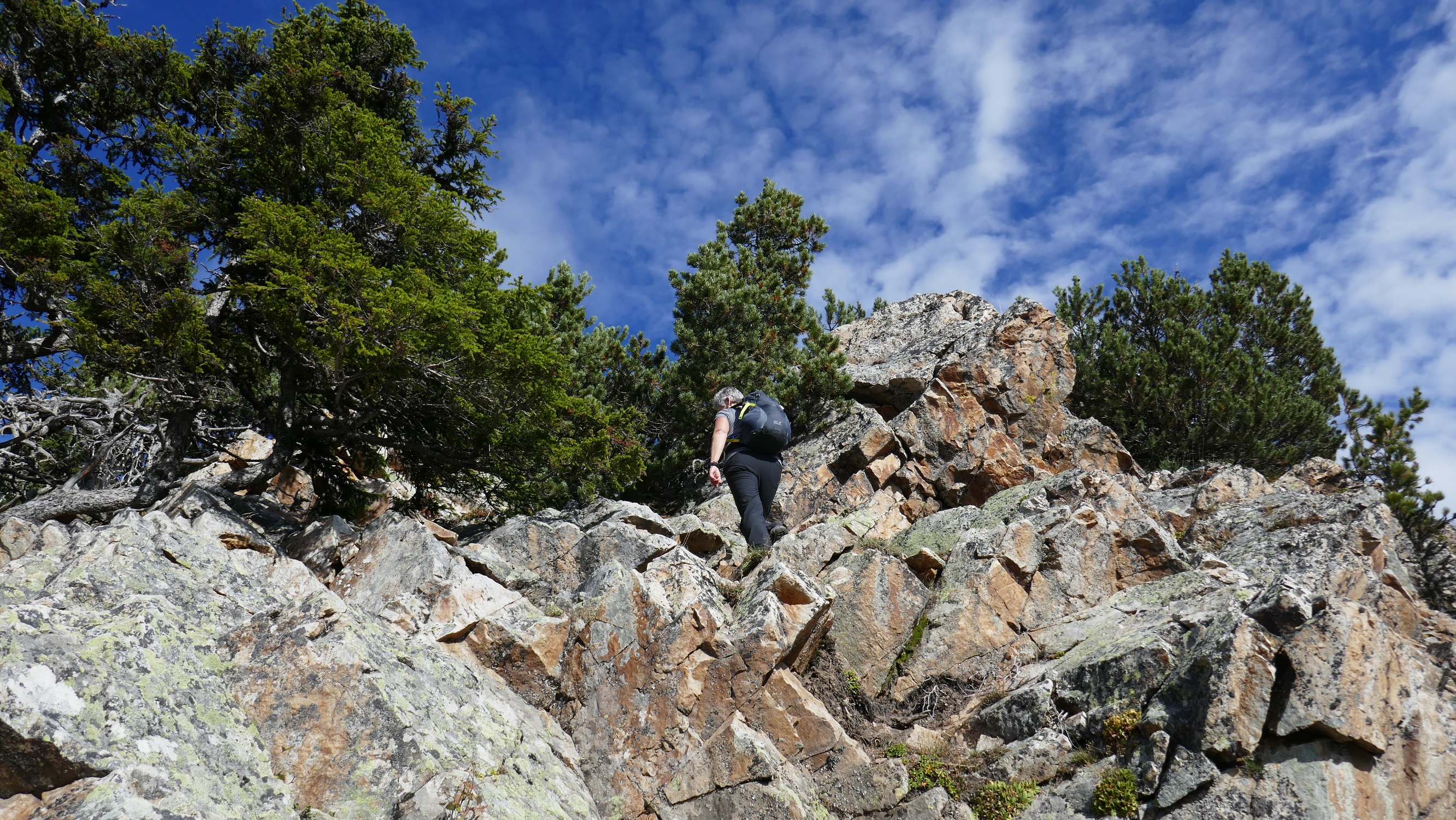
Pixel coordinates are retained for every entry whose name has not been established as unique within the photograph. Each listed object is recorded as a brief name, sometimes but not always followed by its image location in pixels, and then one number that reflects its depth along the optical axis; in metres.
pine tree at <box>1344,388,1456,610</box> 14.46
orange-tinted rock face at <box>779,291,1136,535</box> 15.59
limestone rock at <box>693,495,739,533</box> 13.68
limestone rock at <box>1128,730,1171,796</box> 6.31
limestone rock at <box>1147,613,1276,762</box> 6.21
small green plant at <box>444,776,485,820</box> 5.36
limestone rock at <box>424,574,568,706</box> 7.67
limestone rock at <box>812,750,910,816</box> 6.90
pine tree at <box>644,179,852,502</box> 15.99
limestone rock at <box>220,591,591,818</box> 5.54
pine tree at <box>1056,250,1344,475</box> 18.98
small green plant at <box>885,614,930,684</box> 8.61
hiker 11.55
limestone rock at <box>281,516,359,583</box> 9.41
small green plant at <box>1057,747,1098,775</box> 6.75
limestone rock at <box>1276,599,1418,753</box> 6.02
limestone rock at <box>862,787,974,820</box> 6.68
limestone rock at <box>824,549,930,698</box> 8.70
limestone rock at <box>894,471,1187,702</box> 8.75
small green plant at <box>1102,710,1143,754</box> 6.76
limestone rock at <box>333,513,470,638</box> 8.00
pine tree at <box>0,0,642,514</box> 9.88
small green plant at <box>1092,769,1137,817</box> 6.25
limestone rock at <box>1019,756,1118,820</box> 6.40
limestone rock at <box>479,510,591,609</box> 10.11
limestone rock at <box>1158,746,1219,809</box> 6.14
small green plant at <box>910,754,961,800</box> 6.97
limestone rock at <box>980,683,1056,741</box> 7.35
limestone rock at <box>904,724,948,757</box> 7.50
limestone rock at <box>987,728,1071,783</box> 6.85
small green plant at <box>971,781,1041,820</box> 6.59
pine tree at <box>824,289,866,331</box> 26.20
